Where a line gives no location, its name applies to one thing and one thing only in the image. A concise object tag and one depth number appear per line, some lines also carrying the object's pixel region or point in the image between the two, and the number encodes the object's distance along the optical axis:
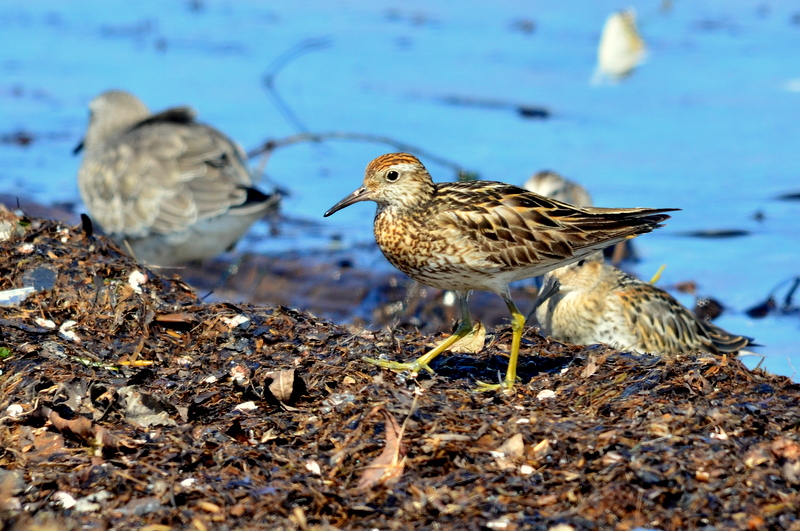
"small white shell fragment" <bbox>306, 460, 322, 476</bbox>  7.88
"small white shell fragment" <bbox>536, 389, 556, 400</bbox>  9.34
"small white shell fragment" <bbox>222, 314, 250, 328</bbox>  10.59
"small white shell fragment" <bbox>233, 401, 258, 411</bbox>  9.06
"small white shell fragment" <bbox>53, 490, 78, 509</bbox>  7.48
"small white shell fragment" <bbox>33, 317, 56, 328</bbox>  10.40
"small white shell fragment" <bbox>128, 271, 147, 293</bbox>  11.37
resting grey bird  18.98
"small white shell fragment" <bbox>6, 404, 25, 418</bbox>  8.66
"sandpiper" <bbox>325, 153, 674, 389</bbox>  9.61
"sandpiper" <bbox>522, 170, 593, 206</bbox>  18.22
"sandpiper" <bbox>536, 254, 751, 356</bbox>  14.27
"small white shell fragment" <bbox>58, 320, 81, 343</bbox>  10.27
